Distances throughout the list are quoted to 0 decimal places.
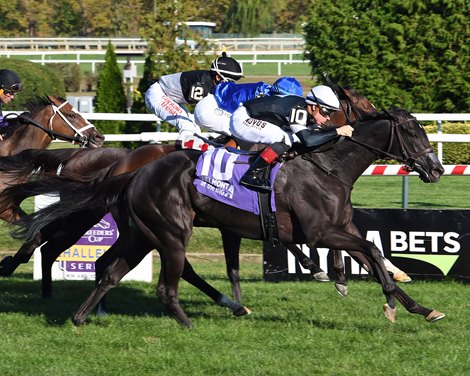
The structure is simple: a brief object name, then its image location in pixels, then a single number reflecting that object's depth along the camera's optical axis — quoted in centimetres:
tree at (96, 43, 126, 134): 3616
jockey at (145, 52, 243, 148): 1681
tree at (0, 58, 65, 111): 4437
